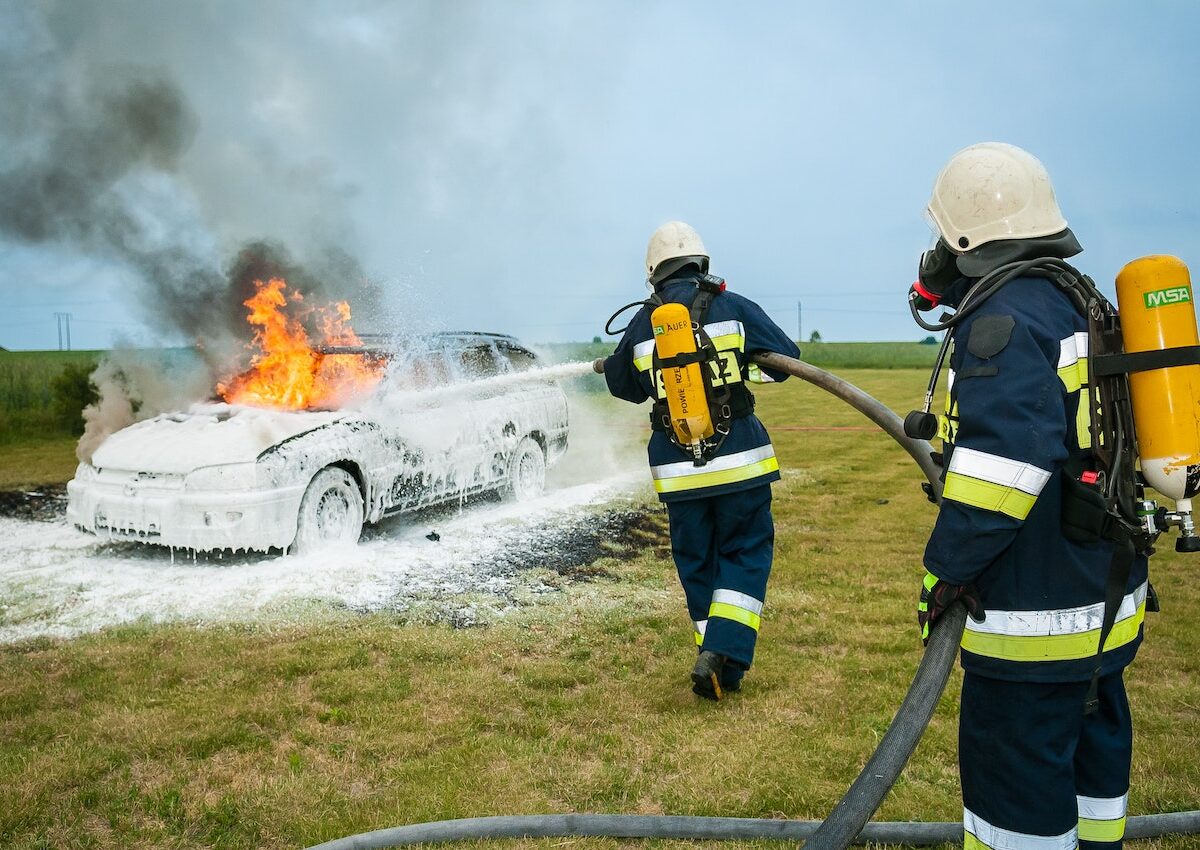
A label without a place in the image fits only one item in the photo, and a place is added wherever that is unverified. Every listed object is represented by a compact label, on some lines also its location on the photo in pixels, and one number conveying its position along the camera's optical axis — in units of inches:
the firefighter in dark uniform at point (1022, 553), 86.5
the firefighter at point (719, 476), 168.2
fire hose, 118.4
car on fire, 242.8
